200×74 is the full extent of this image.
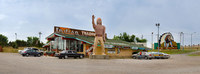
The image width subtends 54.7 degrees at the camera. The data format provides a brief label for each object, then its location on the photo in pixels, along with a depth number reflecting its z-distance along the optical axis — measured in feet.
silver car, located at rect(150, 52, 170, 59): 105.40
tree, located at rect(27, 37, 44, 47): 384.06
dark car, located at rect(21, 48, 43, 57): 108.78
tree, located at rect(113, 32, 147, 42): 282.75
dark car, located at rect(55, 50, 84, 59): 90.82
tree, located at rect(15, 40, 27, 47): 290.05
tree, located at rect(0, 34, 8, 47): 359.74
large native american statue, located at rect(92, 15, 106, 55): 90.84
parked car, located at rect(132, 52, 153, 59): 100.42
